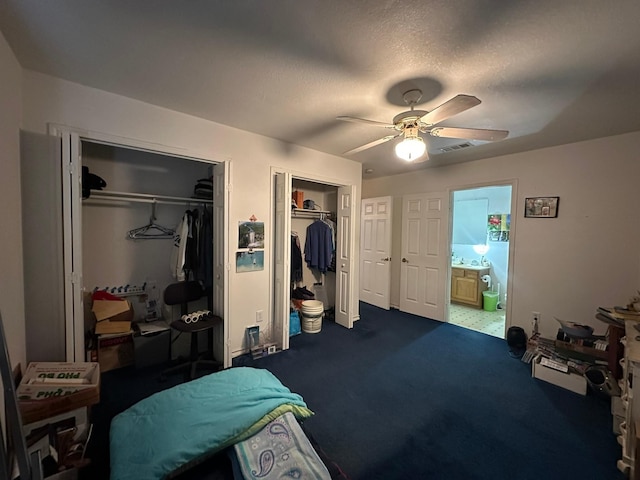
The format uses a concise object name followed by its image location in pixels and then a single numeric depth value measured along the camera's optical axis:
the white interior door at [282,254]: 3.02
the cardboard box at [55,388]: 1.41
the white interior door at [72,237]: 1.80
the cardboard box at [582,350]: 2.44
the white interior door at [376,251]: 4.58
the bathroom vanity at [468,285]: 4.88
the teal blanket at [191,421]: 1.04
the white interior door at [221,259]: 2.64
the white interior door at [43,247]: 1.80
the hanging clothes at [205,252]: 2.91
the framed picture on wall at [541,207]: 3.11
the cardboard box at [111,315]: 2.47
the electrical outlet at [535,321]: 3.24
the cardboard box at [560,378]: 2.34
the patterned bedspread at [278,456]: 0.99
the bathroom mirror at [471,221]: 5.23
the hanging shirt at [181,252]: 2.76
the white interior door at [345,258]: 3.84
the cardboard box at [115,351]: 2.49
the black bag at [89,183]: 2.34
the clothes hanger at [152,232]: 2.92
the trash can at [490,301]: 4.74
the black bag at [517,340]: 3.23
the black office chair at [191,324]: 2.45
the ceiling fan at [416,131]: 1.84
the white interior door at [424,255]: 4.11
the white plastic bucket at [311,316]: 3.60
